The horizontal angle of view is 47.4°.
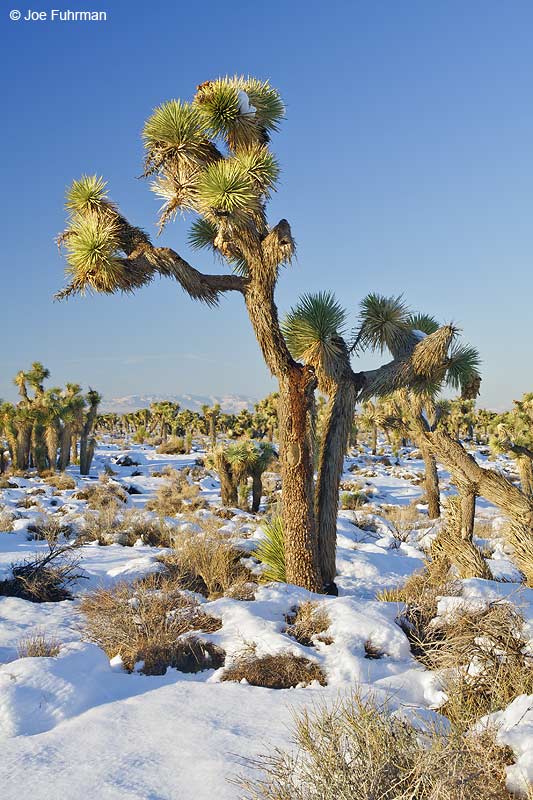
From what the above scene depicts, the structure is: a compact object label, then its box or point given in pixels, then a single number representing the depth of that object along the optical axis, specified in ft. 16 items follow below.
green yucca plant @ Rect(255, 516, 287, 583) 29.96
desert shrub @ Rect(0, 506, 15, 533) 44.71
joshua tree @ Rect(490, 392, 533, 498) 68.33
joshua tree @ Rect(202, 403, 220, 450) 186.50
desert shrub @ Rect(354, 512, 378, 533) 56.08
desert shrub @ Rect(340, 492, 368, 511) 78.95
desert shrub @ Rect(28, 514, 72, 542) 41.69
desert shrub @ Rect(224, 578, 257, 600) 24.91
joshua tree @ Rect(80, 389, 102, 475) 112.06
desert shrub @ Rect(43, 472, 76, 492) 84.33
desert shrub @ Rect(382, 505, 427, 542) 51.52
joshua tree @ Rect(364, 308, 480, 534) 32.76
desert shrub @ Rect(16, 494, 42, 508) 64.49
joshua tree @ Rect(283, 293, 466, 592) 30.17
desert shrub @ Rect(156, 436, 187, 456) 155.84
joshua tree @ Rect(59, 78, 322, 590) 26.91
